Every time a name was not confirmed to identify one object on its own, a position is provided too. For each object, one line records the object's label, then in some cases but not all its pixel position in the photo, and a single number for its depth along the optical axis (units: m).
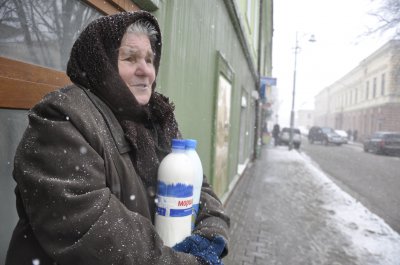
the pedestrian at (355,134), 45.46
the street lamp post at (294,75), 25.28
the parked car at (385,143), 23.25
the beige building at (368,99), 37.88
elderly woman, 1.02
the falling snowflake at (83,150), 1.06
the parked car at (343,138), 33.92
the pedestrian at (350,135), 48.42
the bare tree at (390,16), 12.65
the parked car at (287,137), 25.85
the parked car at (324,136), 32.81
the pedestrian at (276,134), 28.36
